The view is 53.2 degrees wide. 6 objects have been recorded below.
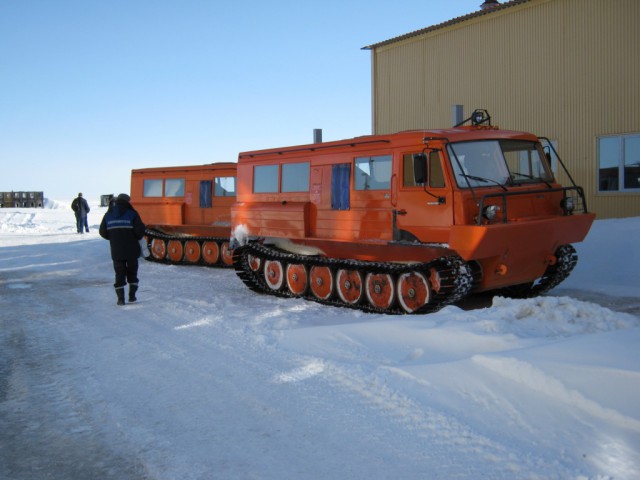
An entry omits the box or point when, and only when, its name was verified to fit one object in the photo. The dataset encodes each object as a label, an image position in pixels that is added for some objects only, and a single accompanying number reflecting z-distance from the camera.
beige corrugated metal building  16.16
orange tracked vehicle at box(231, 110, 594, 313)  8.34
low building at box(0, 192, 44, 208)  55.94
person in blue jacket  9.99
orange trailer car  16.71
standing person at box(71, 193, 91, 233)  26.31
